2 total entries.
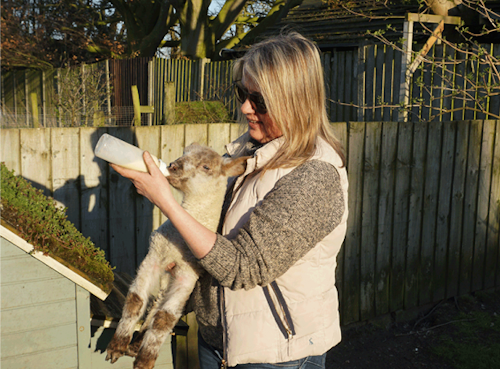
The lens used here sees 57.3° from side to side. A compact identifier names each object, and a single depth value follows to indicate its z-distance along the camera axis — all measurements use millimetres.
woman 1823
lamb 2294
